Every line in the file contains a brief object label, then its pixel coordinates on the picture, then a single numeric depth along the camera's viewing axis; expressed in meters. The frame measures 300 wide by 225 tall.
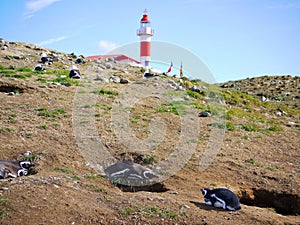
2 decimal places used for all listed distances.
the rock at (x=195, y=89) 16.31
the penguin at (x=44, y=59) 17.88
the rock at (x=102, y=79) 14.99
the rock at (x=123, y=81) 15.38
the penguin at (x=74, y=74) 15.02
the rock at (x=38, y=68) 15.69
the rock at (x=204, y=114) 12.64
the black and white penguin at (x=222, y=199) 6.79
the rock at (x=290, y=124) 14.08
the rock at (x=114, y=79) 15.35
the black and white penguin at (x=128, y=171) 7.61
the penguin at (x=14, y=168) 7.13
